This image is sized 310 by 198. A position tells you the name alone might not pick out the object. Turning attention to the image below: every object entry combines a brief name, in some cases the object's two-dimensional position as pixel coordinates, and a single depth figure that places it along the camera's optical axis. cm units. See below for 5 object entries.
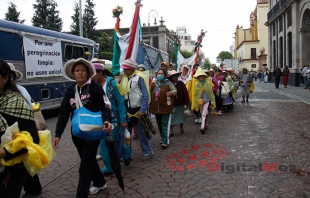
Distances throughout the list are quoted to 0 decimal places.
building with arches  2206
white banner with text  1020
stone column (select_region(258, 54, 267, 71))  4898
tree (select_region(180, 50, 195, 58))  7290
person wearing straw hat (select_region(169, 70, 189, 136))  766
